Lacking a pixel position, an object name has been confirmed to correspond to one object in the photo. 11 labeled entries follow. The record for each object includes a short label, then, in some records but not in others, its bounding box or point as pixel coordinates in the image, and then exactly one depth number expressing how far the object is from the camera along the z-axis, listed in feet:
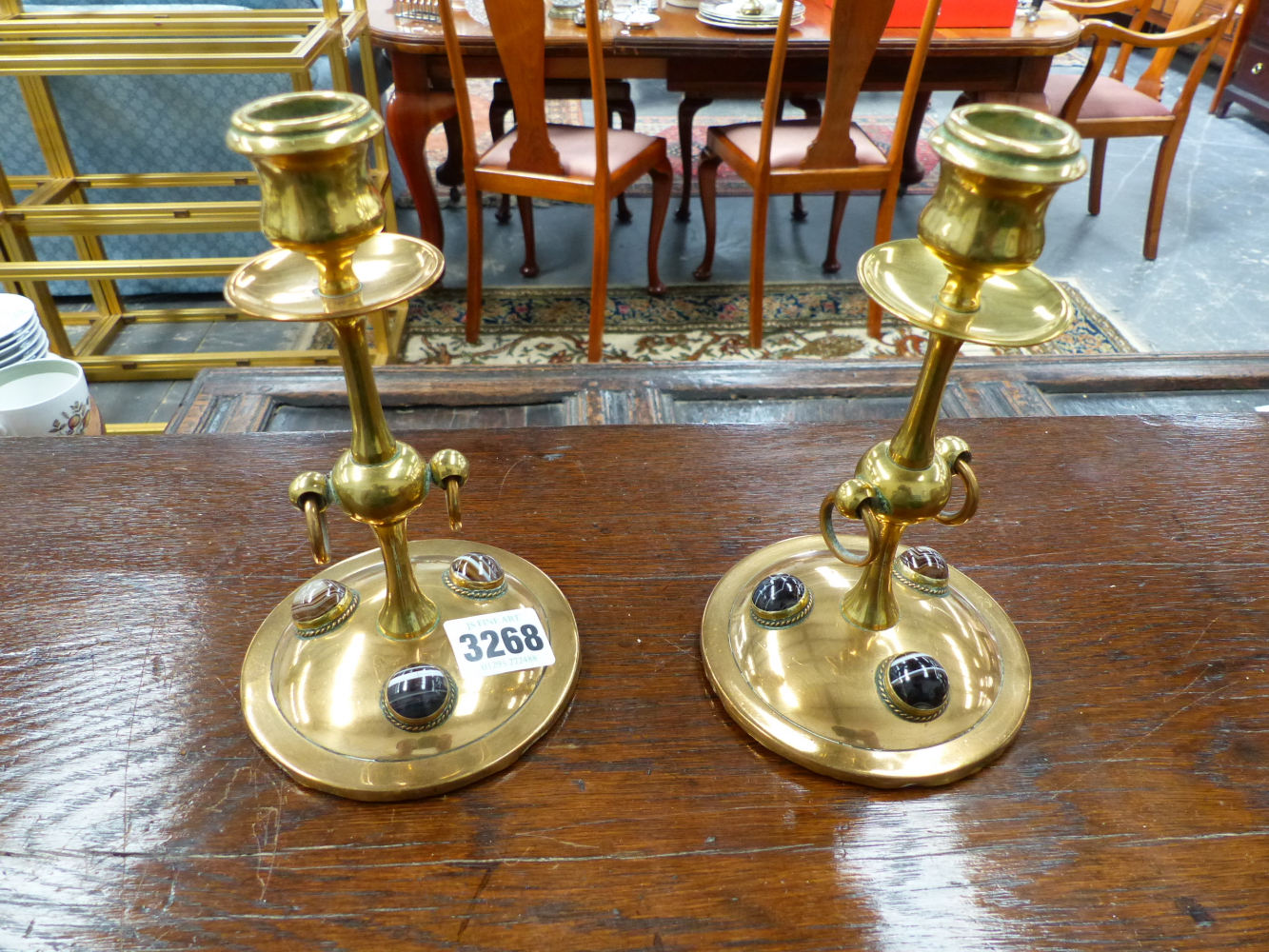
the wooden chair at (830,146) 5.38
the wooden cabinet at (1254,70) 10.72
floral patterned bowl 3.58
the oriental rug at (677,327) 6.56
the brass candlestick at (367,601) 1.23
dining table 5.99
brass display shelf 4.36
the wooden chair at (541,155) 5.37
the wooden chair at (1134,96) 6.87
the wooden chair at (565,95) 7.50
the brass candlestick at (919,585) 1.22
